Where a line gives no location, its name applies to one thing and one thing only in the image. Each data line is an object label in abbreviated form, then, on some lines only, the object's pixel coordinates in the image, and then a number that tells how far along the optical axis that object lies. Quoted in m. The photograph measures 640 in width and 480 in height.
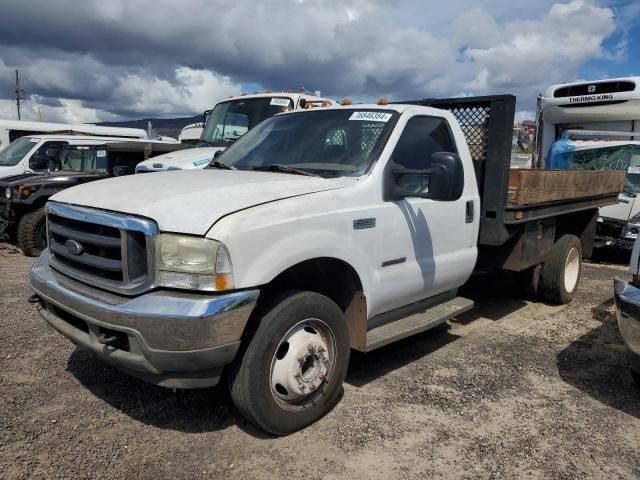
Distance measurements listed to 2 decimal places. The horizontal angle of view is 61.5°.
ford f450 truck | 2.74
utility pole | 51.16
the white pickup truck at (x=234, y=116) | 8.12
